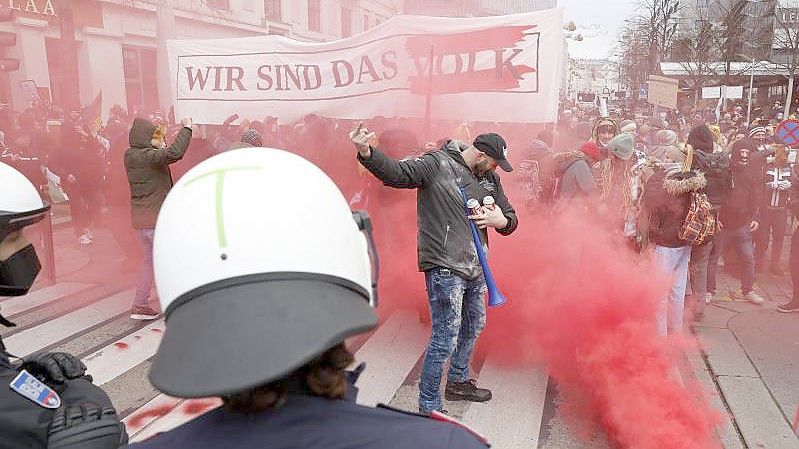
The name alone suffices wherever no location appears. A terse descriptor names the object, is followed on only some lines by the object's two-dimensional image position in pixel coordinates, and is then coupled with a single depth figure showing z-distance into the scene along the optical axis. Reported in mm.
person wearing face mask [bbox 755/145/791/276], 7363
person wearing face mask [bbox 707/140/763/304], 6230
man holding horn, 3578
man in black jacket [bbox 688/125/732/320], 5352
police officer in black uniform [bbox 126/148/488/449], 921
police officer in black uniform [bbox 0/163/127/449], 1363
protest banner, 6379
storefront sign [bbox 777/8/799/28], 34575
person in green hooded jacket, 5395
